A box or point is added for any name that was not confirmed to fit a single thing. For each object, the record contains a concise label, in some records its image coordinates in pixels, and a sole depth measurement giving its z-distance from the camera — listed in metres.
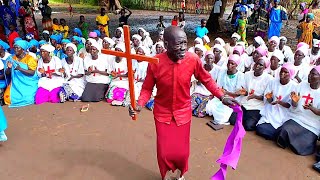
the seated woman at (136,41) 6.15
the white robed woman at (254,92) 4.23
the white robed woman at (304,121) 3.60
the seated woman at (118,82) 5.18
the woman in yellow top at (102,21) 8.69
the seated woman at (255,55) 4.98
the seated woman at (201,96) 4.68
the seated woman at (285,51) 5.72
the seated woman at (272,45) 5.62
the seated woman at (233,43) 6.42
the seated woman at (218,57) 5.19
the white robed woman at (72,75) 5.27
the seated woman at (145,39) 7.05
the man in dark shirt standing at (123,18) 8.67
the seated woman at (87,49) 5.48
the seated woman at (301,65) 4.63
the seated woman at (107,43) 5.67
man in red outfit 2.56
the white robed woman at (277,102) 3.91
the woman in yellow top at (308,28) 7.27
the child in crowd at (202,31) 7.88
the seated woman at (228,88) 4.43
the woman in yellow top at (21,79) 5.05
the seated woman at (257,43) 6.11
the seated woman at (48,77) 5.19
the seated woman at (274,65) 4.64
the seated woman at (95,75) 5.26
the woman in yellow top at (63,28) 8.20
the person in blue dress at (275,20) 8.60
